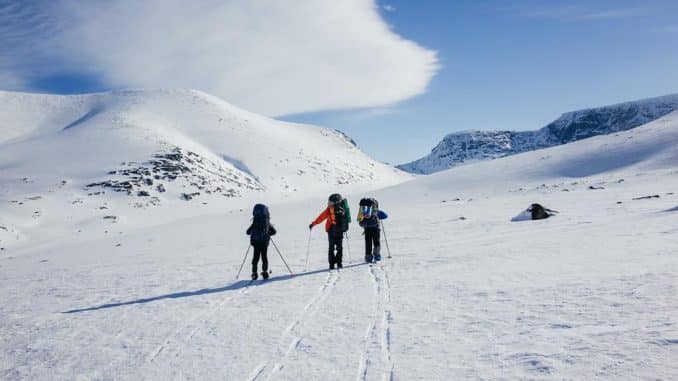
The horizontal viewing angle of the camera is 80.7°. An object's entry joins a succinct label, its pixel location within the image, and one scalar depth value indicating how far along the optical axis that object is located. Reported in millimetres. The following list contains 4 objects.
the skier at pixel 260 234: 12086
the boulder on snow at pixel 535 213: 20453
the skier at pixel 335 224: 12914
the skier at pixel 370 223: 13453
